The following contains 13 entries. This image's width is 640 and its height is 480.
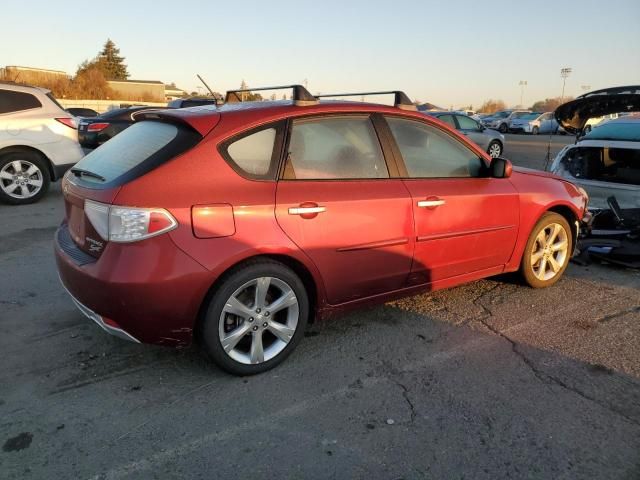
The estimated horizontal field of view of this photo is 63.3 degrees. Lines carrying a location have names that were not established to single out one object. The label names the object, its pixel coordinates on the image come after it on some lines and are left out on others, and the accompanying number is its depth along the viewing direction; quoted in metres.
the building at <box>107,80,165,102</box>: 57.07
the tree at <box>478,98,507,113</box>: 89.31
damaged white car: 5.73
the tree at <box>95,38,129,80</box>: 78.83
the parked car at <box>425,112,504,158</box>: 16.44
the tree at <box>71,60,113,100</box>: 49.78
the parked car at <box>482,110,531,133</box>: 35.32
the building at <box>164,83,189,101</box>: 67.57
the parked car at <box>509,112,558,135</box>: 33.56
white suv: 7.82
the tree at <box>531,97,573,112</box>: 90.02
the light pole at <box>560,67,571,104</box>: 54.01
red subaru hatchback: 2.78
